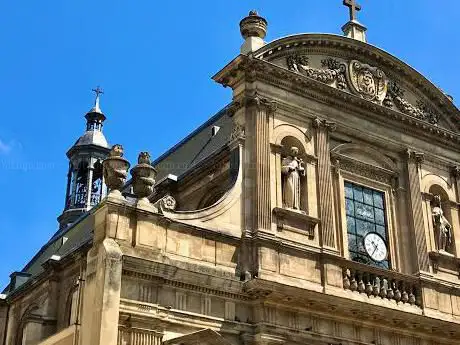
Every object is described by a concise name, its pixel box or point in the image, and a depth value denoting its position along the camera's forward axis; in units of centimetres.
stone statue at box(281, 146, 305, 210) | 1772
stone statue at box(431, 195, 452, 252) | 1994
